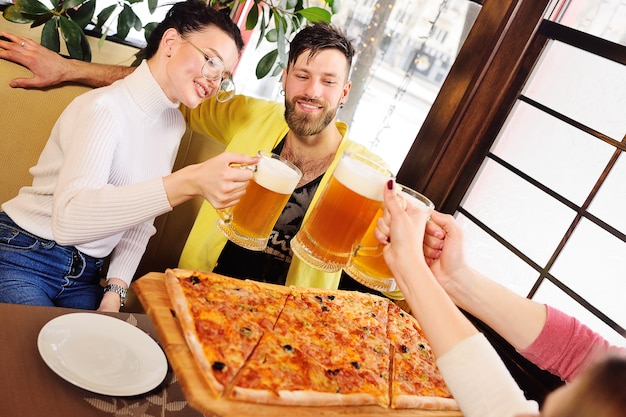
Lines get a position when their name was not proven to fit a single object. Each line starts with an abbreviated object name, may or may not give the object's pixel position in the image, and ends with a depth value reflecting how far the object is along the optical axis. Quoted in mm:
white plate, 1307
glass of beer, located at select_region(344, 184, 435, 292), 1606
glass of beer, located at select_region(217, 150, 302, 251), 1538
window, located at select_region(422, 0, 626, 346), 2801
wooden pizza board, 1136
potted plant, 2434
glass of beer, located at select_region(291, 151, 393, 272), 1524
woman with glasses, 1850
